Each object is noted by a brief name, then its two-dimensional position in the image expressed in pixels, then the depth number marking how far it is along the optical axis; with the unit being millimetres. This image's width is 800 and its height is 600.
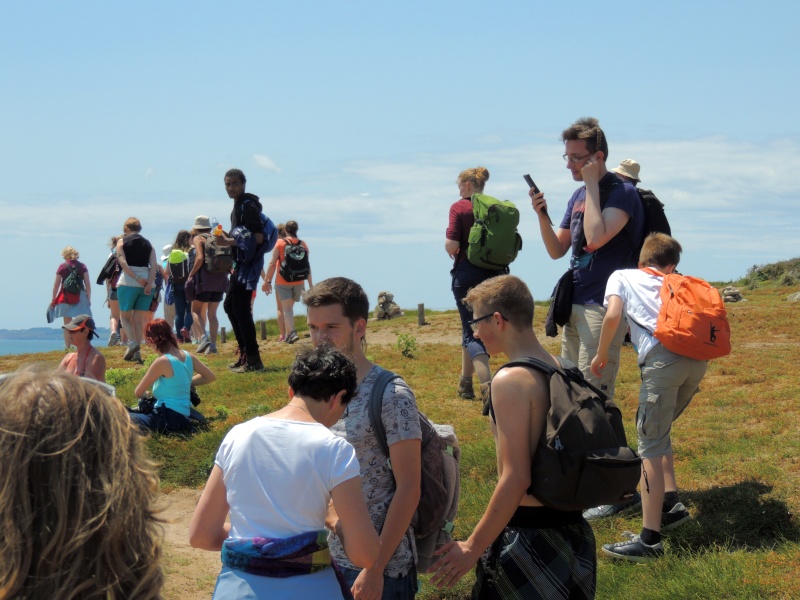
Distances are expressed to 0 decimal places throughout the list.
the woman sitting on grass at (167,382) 9695
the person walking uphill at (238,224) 12327
